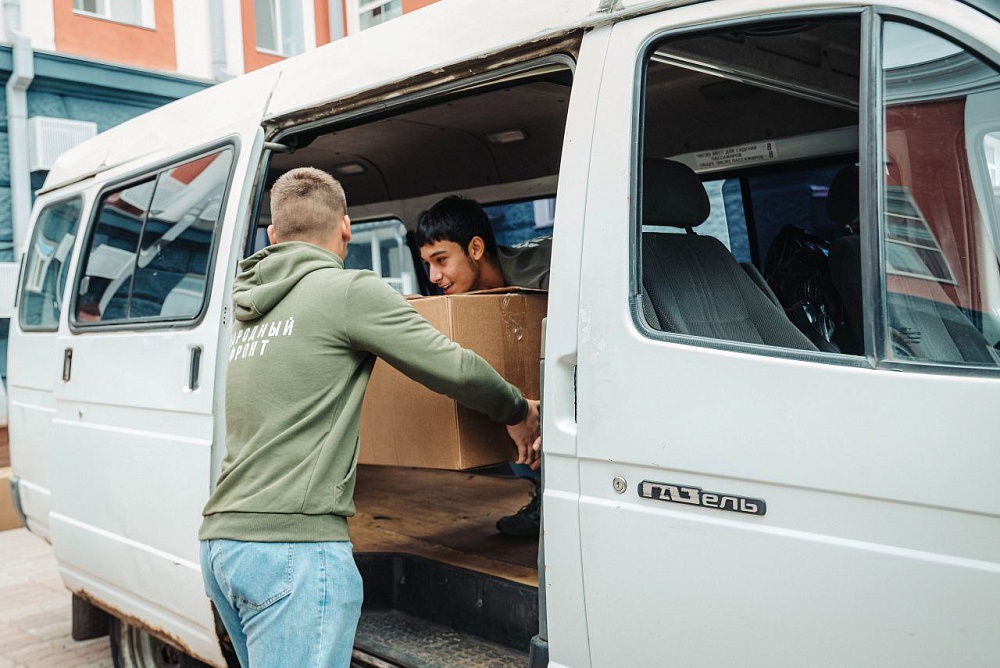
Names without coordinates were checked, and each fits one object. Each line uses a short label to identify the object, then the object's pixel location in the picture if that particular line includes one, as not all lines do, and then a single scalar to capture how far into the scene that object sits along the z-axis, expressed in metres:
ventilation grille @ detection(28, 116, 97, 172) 9.67
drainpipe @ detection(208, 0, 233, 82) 11.45
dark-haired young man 3.85
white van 1.71
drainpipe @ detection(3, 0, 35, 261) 9.51
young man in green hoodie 2.23
